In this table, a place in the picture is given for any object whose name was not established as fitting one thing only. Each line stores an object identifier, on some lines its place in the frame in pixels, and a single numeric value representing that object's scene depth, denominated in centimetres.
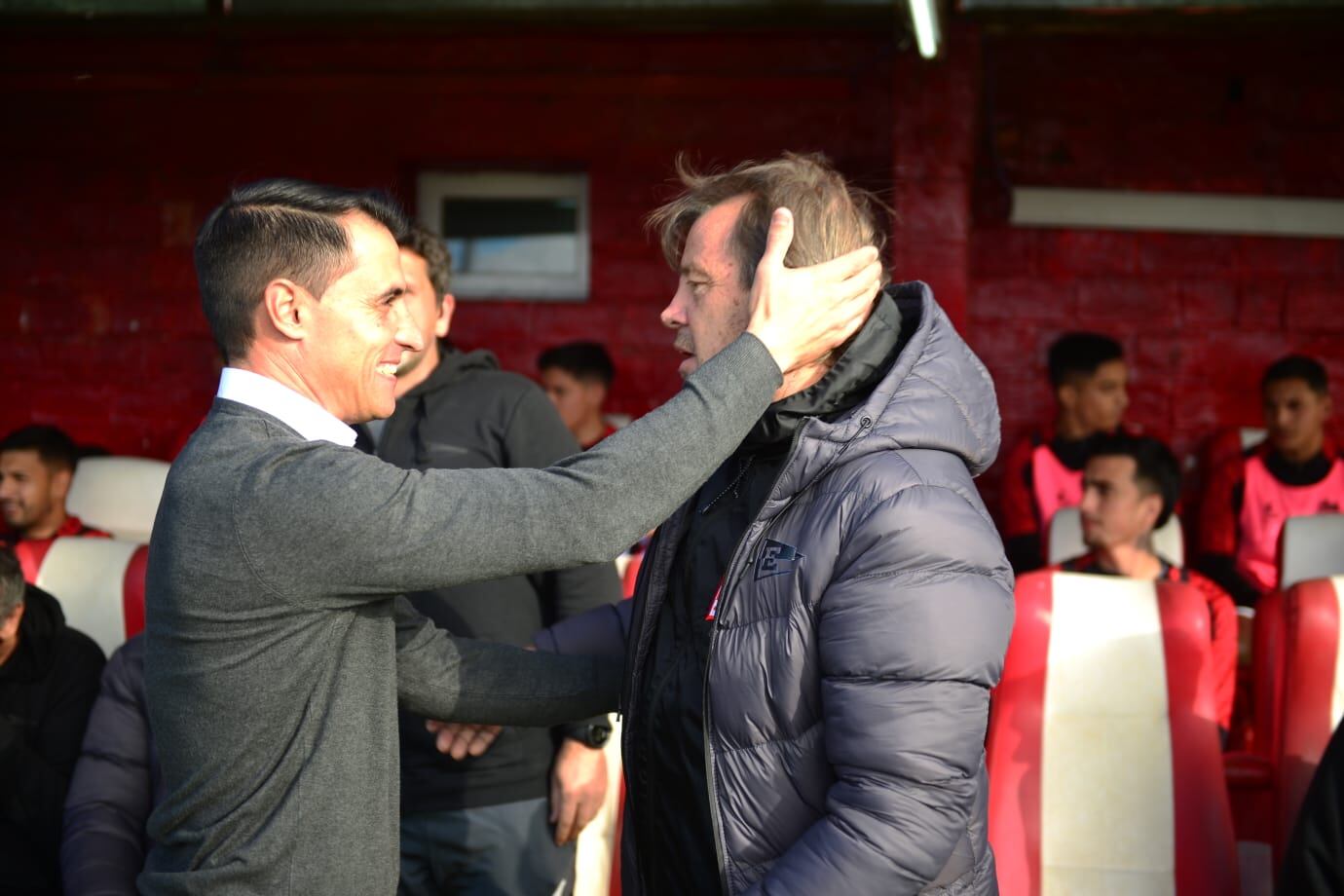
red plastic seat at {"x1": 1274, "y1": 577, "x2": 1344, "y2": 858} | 285
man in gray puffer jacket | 145
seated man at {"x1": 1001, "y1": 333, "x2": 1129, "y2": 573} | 509
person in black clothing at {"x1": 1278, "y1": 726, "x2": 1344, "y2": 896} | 205
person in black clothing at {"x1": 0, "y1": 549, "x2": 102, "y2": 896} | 288
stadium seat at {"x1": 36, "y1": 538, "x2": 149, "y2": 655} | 349
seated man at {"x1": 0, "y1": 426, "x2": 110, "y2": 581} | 468
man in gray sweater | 150
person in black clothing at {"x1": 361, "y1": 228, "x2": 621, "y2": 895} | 237
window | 574
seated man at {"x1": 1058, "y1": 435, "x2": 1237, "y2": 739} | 405
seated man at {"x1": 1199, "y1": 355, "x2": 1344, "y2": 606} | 499
